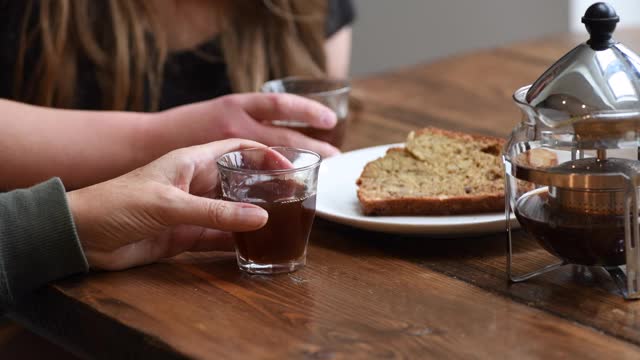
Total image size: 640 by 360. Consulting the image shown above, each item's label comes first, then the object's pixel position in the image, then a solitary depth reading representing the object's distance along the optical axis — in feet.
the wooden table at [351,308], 2.77
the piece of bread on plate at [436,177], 3.36
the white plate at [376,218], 3.24
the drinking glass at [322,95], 3.85
